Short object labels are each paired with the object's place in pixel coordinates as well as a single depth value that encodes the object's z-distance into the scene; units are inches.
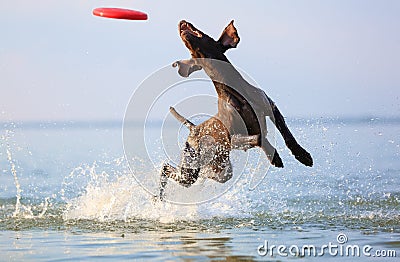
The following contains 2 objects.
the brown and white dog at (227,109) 653.9
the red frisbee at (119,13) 690.8
